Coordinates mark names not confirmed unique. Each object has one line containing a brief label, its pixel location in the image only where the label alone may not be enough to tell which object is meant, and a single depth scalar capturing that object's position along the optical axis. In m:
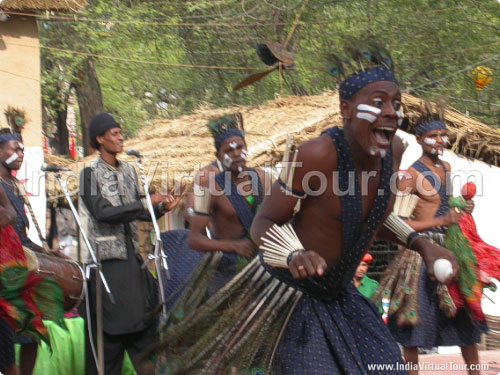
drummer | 7.10
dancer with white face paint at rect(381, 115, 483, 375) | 7.69
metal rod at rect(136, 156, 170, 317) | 7.32
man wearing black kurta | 7.04
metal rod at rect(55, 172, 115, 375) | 6.94
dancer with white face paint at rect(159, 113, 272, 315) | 6.58
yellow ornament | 14.59
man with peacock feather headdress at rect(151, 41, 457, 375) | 4.54
